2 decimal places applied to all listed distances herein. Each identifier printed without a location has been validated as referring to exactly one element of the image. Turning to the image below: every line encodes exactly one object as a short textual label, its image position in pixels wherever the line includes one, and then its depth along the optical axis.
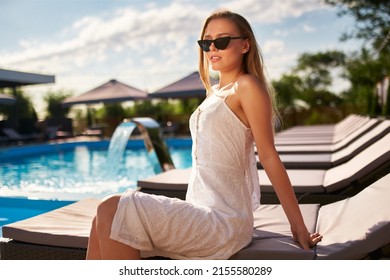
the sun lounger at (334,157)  4.84
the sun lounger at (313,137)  7.37
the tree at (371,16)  13.29
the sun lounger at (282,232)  1.95
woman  1.79
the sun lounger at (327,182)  3.41
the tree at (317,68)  34.28
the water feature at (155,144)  6.62
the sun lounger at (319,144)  6.05
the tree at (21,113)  15.98
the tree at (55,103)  22.69
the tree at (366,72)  15.38
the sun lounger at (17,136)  15.03
